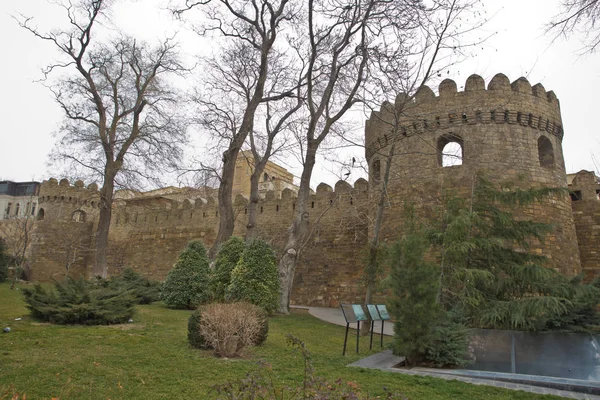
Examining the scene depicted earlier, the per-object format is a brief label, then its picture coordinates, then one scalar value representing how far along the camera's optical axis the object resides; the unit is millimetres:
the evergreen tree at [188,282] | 13492
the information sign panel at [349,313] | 7281
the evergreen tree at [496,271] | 7328
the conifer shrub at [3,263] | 20750
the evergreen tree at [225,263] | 13398
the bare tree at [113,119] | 17812
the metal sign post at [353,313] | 7229
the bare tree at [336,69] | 12656
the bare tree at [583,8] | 6078
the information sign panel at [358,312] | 7223
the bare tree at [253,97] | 15266
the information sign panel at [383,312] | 8619
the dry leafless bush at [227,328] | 6770
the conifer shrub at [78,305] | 8711
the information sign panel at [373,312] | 8217
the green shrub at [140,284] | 14329
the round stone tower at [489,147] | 13203
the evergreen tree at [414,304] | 6715
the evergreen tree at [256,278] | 12305
